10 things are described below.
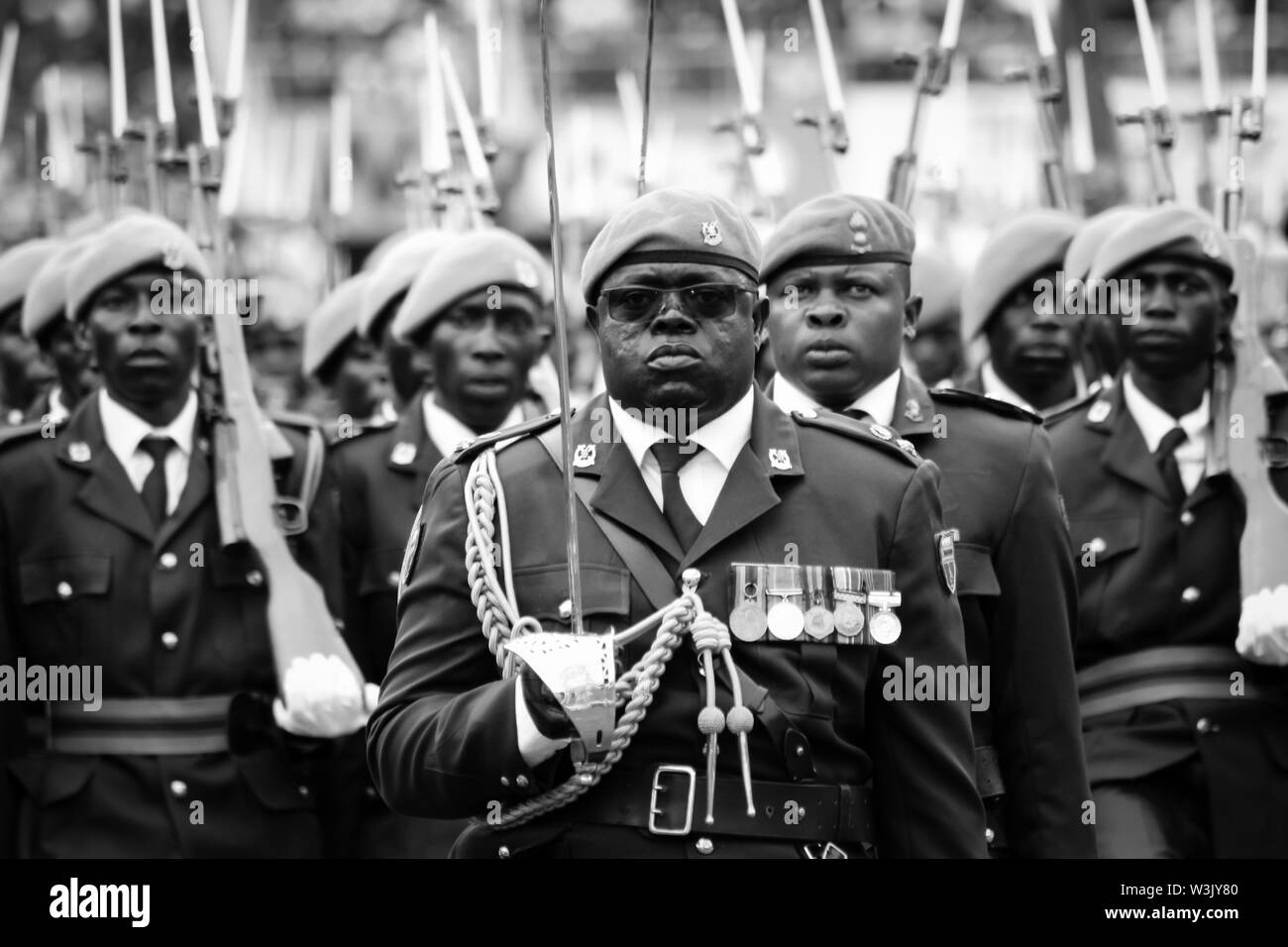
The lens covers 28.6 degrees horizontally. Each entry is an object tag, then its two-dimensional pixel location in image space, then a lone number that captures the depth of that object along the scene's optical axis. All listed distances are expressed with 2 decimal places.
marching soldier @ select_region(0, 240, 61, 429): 10.67
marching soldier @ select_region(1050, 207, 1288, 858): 7.40
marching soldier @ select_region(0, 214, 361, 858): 7.34
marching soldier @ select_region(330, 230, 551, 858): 8.37
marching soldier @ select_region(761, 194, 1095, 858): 6.24
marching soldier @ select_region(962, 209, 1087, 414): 9.38
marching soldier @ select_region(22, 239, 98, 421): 9.36
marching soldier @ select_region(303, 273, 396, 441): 10.64
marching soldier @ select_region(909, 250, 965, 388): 10.35
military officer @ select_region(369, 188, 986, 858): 4.93
